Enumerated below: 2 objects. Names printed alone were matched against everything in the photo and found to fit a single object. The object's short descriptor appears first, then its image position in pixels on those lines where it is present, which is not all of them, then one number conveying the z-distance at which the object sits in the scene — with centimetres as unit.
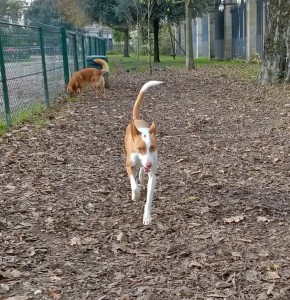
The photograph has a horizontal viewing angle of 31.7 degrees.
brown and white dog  435
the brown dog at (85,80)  1356
